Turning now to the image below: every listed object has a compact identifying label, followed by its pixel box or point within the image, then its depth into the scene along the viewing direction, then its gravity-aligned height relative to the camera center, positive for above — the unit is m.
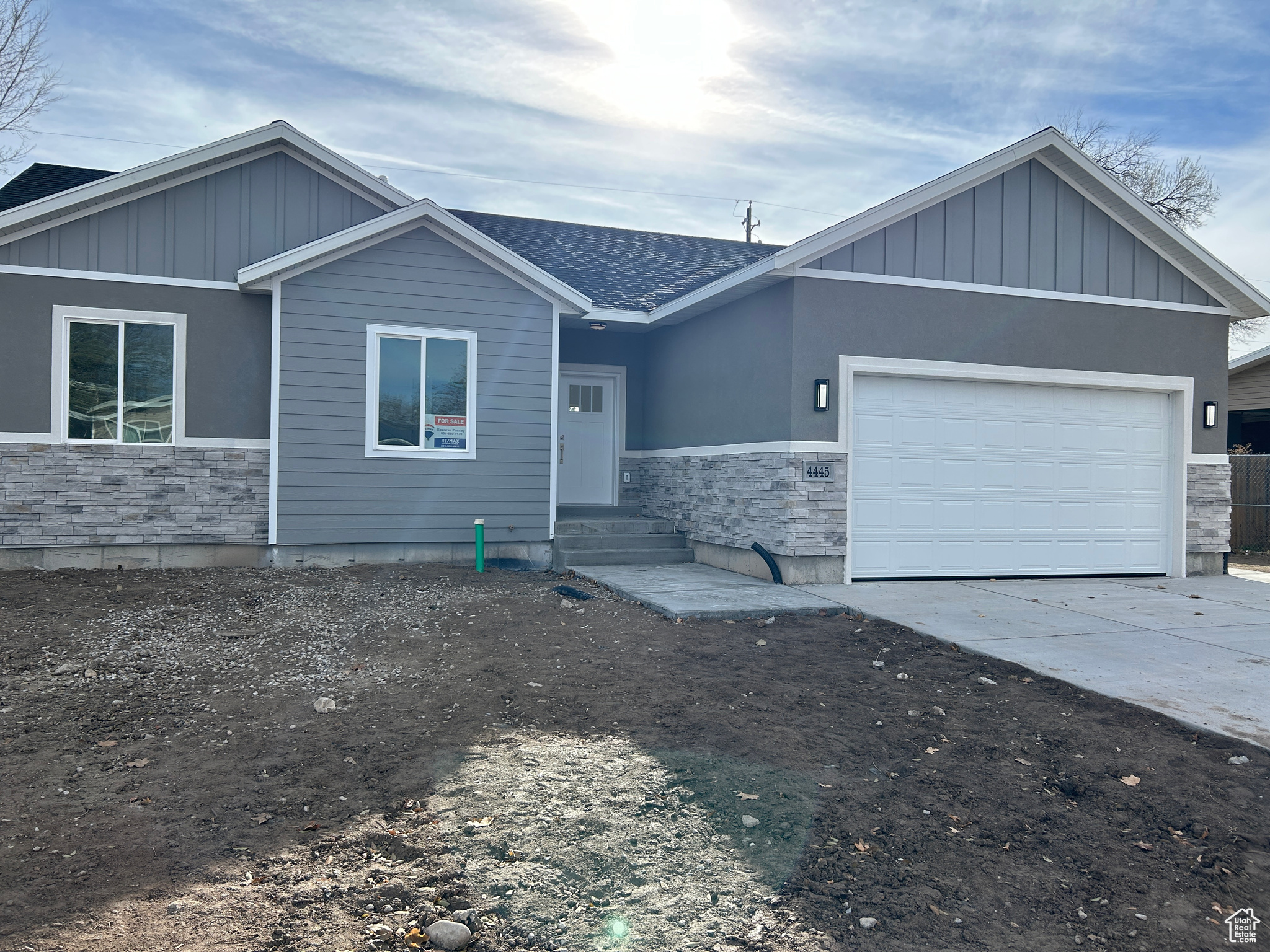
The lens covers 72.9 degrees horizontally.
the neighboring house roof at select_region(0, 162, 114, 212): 10.38 +3.45
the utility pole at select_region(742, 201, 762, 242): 30.41 +8.66
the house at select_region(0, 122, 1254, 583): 8.98 +0.91
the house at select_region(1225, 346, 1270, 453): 17.41 +1.49
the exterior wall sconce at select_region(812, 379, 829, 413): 8.87 +0.73
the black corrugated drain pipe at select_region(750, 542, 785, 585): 8.99 -1.07
